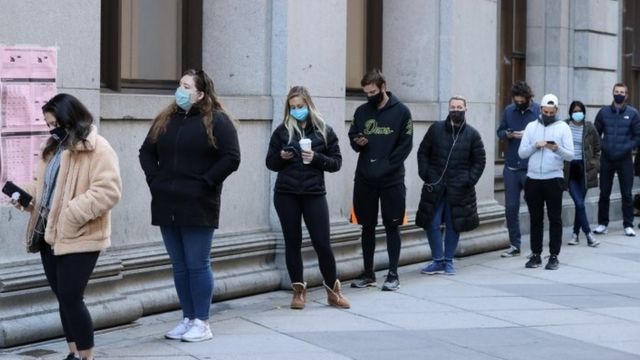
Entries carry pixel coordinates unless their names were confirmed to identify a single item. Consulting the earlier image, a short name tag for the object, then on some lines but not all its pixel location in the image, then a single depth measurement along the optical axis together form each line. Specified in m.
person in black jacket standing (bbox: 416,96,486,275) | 12.35
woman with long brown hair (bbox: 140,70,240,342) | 8.49
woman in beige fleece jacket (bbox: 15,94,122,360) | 7.41
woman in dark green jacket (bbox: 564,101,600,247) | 15.35
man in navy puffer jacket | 16.89
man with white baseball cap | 12.77
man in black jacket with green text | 11.09
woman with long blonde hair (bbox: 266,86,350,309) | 9.88
